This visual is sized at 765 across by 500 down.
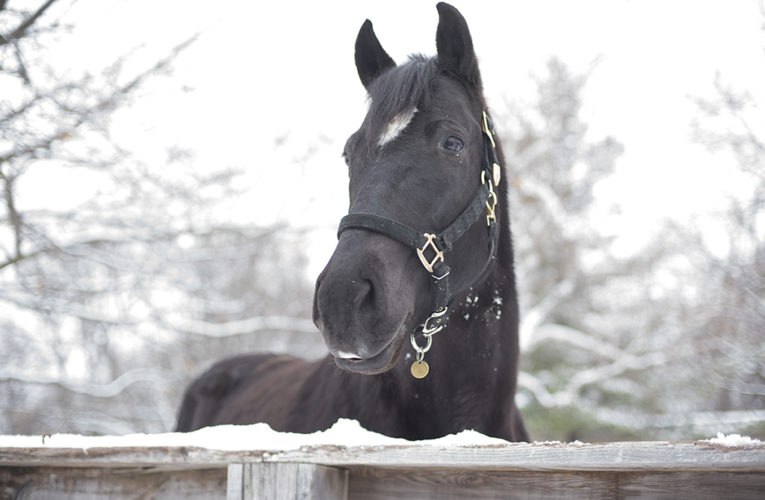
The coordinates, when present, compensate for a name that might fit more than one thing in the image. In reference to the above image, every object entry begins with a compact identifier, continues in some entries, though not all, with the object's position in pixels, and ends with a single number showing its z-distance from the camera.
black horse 1.97
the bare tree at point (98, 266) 4.39
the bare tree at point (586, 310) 11.90
